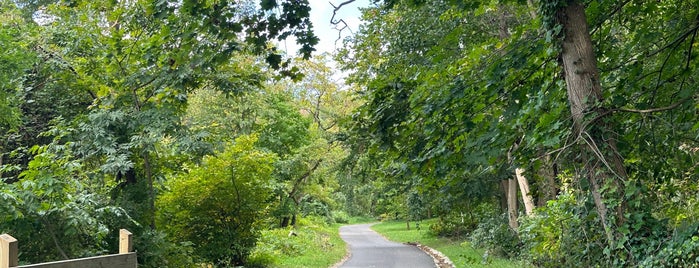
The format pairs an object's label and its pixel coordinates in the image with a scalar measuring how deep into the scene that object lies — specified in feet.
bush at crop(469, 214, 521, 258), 57.30
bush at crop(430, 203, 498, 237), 90.33
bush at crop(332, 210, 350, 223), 194.97
